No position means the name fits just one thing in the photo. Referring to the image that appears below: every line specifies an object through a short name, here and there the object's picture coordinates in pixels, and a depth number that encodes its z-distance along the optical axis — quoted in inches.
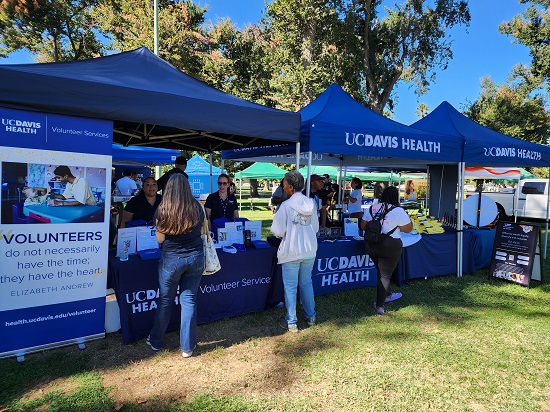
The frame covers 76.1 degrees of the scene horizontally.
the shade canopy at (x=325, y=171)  716.7
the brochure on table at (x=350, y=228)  198.5
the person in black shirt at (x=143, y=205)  158.2
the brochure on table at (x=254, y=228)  159.2
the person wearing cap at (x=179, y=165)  189.5
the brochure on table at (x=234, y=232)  151.3
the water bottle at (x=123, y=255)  126.1
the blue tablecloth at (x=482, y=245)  235.5
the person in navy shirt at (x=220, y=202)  180.7
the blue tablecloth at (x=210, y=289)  124.2
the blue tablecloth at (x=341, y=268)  177.9
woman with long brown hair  103.7
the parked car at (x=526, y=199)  546.3
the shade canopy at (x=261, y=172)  754.1
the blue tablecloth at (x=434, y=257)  208.4
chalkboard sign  207.0
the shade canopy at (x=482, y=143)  221.1
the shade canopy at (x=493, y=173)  606.2
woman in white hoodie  130.0
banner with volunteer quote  104.1
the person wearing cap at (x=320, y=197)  214.2
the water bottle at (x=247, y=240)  157.1
